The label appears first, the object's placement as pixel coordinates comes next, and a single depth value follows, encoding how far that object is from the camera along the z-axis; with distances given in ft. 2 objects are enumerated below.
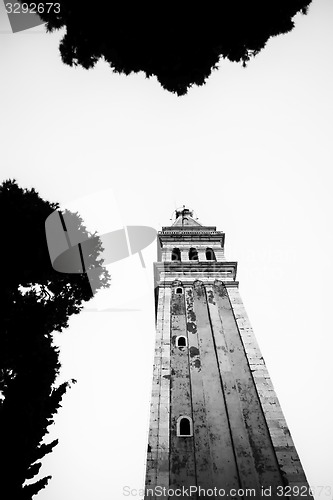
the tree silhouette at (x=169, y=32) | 27.55
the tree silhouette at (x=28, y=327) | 31.35
